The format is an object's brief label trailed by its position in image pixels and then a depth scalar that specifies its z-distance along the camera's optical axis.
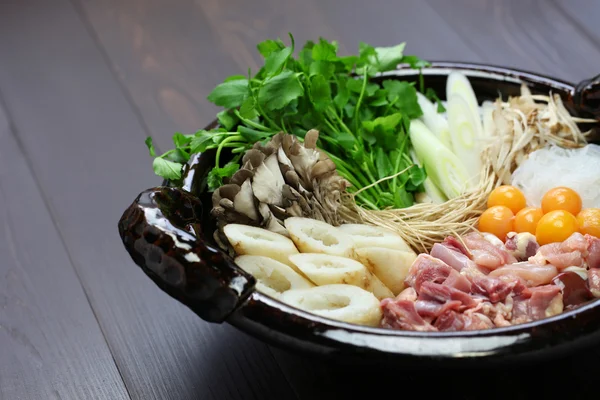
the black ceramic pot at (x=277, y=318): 1.21
